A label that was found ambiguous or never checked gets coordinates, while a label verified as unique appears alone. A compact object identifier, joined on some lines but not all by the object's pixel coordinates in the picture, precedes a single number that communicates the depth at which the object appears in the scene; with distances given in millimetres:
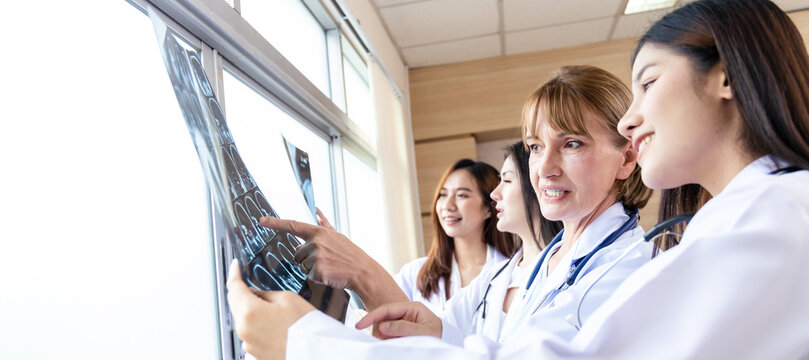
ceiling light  4480
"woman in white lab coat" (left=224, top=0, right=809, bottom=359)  579
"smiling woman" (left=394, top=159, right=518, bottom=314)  3217
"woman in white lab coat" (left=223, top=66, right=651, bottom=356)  1422
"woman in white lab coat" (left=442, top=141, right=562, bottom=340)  1807
